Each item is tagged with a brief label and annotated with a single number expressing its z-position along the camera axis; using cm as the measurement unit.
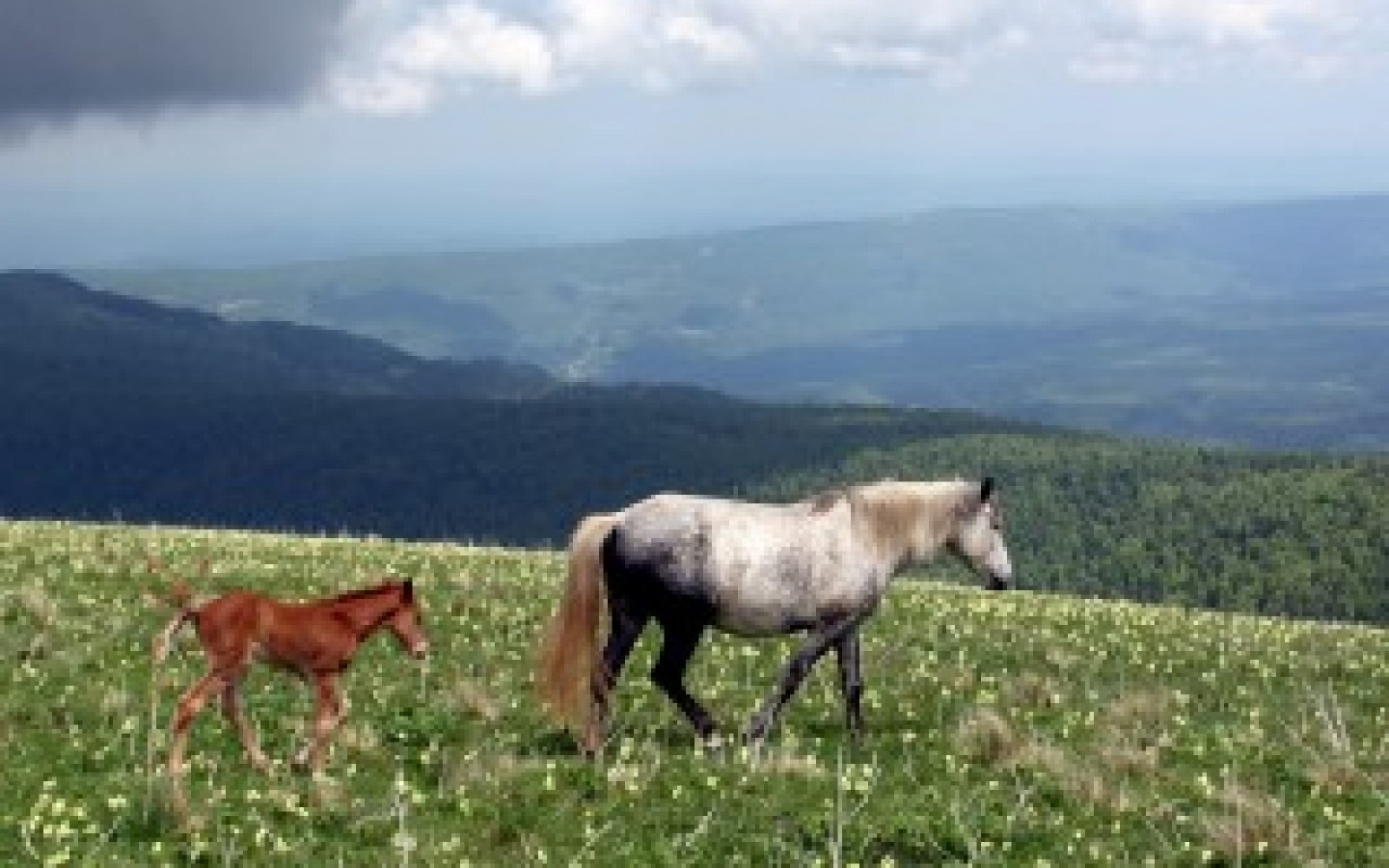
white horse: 1474
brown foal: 1098
